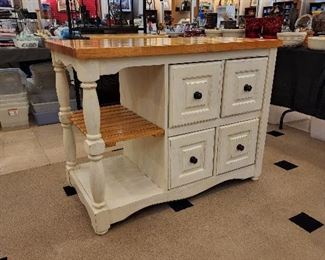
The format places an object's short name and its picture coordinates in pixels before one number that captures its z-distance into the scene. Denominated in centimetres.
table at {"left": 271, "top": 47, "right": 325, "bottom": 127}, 198
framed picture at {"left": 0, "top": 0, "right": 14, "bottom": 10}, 452
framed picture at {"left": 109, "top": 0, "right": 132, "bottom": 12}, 478
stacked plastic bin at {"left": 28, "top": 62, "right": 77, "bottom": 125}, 263
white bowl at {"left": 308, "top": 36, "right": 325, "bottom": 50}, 192
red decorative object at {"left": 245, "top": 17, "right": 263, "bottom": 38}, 178
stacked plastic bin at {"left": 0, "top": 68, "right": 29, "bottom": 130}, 248
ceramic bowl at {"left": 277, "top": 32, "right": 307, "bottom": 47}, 215
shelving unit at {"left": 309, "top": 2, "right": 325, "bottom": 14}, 412
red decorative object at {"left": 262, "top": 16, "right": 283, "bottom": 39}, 170
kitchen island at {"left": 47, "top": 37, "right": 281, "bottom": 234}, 110
